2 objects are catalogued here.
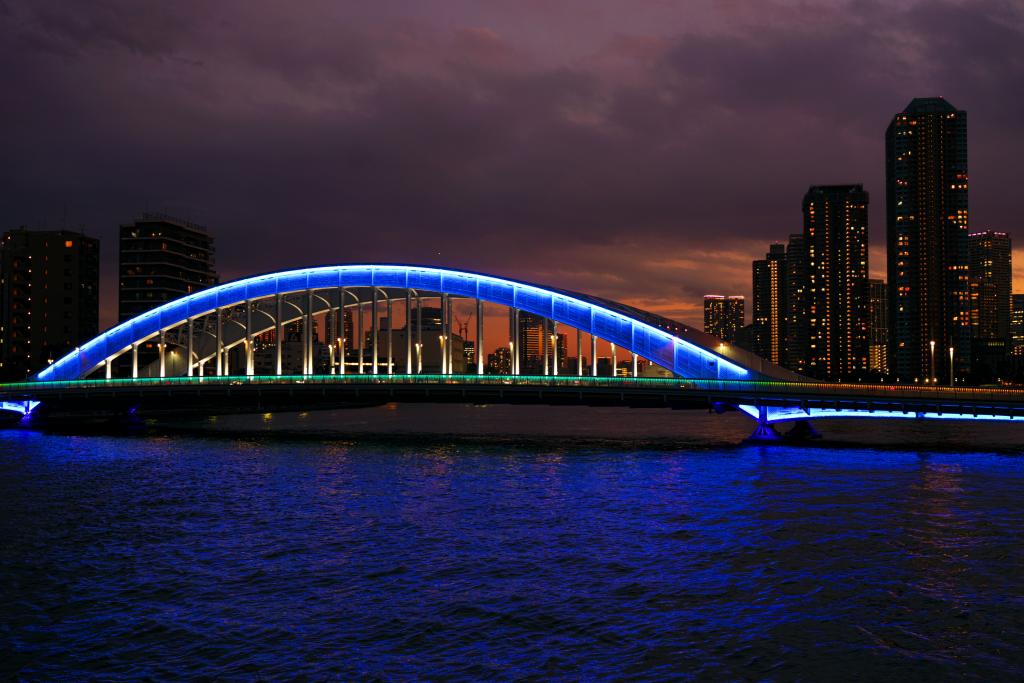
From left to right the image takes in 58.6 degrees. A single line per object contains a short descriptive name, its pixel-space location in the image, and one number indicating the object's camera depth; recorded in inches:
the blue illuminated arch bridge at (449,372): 2588.6
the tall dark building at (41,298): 6604.3
